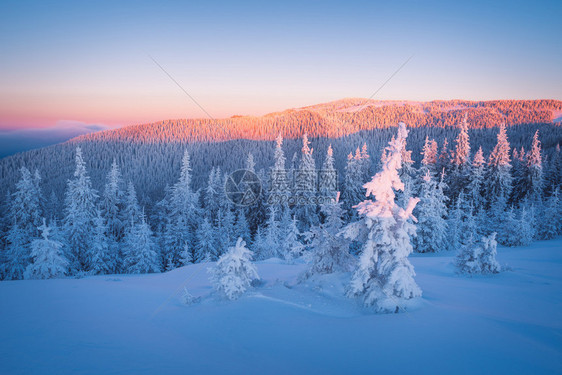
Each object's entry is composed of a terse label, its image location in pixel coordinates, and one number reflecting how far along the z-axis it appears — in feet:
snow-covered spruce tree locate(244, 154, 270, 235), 135.95
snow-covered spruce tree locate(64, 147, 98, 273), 97.76
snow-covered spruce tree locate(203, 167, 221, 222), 138.41
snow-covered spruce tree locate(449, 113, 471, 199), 130.52
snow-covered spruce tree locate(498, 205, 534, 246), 72.75
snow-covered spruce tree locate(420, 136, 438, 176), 123.63
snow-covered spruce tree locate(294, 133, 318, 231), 122.93
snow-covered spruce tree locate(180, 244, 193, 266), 102.51
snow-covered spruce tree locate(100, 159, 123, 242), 116.47
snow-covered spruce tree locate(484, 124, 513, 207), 124.06
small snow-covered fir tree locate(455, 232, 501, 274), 40.96
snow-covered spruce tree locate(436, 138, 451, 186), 140.93
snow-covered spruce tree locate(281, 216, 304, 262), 90.28
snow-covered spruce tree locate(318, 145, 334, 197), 122.83
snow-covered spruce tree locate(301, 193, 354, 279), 43.39
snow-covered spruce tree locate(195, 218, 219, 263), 112.16
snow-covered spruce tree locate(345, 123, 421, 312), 31.12
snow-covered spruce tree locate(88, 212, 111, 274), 94.53
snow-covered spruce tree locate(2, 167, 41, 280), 93.30
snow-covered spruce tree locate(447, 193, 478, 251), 94.38
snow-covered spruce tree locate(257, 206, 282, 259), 97.71
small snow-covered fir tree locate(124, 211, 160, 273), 96.27
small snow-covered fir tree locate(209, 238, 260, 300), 37.14
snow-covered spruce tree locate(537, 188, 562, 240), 90.93
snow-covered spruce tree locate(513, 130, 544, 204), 125.18
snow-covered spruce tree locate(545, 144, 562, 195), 140.15
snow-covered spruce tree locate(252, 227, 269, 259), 98.80
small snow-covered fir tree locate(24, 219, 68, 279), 64.03
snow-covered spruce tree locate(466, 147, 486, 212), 123.24
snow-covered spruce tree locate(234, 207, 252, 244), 120.88
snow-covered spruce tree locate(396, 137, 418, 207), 94.90
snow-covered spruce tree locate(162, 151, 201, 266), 118.62
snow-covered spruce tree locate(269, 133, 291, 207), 123.44
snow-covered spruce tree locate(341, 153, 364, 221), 129.97
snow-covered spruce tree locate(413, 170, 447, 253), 88.94
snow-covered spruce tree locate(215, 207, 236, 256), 117.29
